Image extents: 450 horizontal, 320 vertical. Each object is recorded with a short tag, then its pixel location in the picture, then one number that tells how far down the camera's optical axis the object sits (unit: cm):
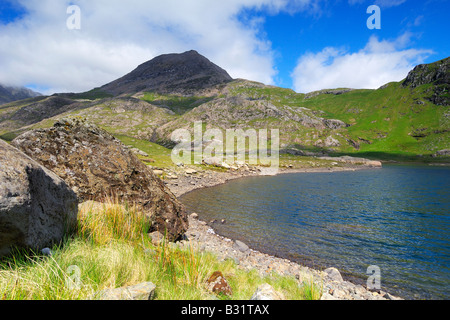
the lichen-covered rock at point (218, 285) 530
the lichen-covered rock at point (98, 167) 866
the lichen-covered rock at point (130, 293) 372
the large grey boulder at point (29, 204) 404
